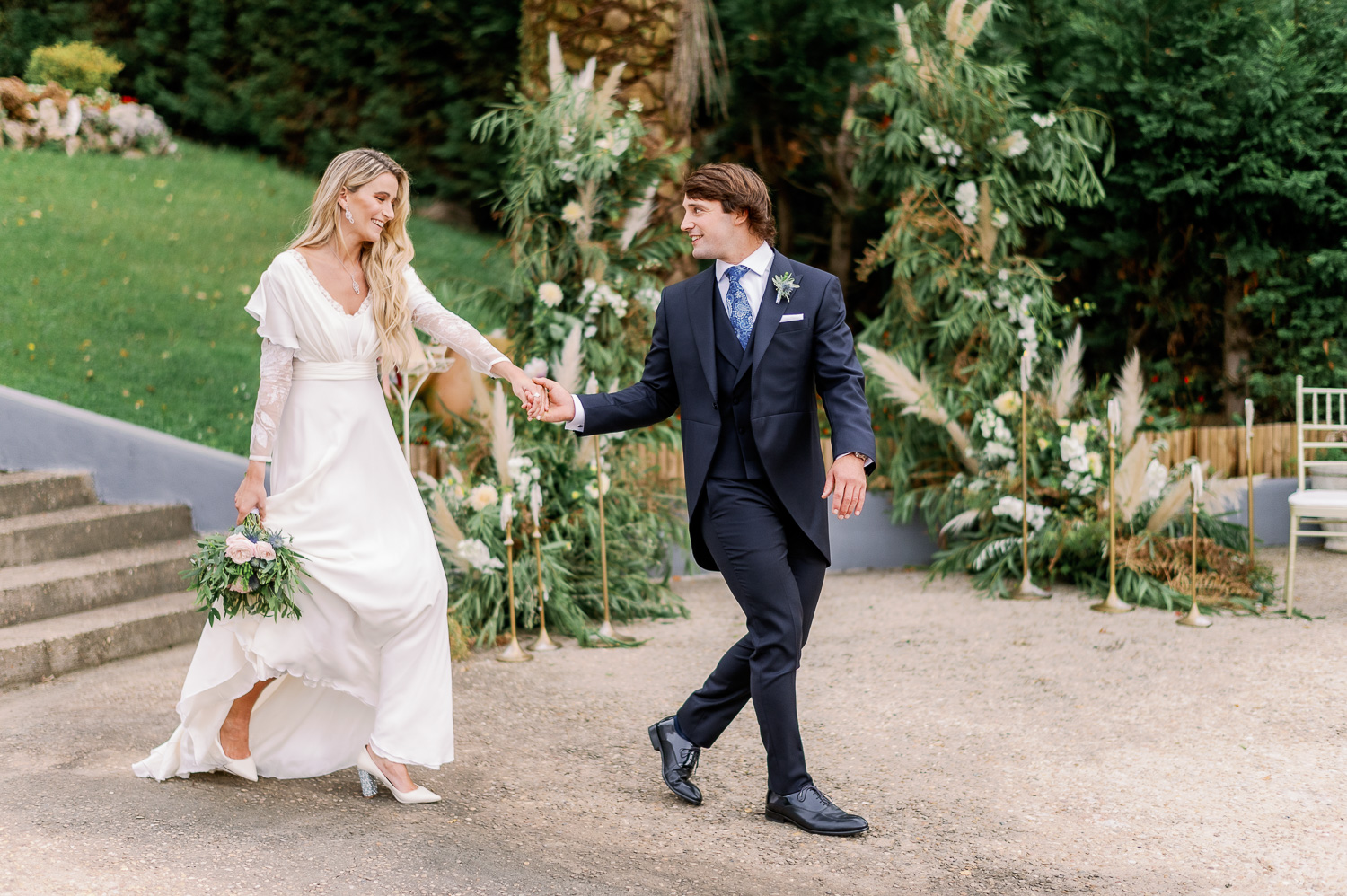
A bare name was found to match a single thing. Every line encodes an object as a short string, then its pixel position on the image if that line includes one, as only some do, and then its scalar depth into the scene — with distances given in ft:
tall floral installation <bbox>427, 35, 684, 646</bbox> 18.69
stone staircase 16.17
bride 11.55
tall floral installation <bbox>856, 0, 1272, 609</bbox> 21.47
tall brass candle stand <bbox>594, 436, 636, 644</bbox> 18.60
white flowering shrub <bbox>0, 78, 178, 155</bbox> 39.34
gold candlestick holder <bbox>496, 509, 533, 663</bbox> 17.52
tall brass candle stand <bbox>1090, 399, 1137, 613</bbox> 19.84
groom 11.32
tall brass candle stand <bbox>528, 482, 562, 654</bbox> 17.94
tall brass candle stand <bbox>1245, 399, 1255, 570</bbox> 19.90
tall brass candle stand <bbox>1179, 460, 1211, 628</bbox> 19.02
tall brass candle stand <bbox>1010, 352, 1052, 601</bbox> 21.01
